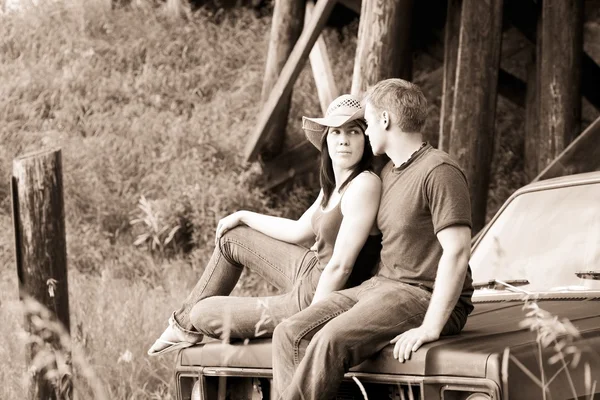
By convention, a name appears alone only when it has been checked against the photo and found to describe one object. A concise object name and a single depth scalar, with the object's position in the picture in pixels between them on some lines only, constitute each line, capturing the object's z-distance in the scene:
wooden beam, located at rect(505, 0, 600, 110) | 15.20
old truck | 5.47
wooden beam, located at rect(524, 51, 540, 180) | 14.91
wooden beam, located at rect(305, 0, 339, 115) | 15.63
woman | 6.84
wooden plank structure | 11.92
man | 5.98
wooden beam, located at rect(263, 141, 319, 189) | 16.97
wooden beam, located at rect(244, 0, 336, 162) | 14.30
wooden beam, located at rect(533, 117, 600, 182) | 11.06
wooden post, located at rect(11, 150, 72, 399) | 8.85
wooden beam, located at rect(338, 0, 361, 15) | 18.30
